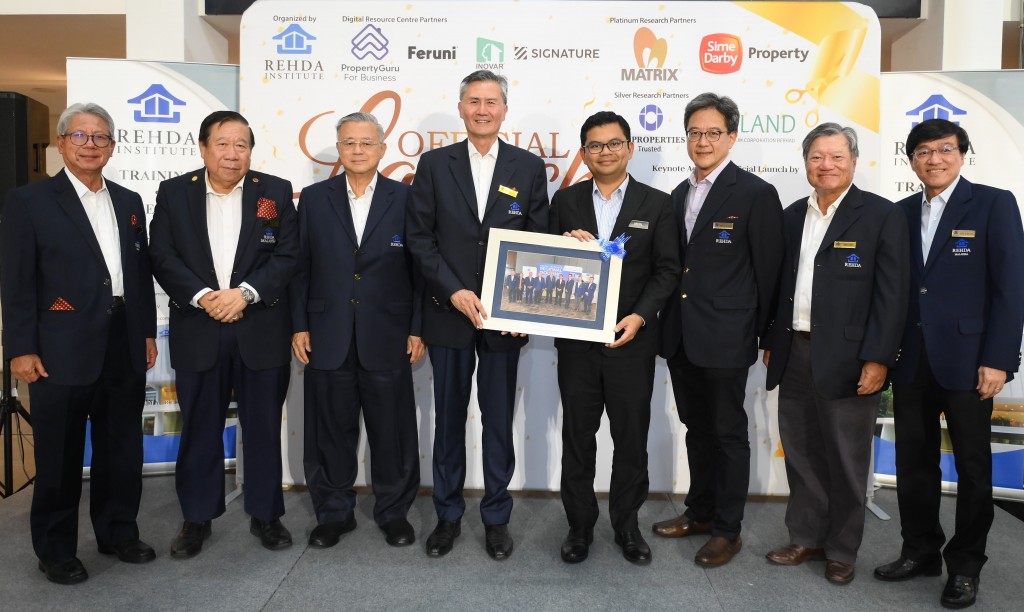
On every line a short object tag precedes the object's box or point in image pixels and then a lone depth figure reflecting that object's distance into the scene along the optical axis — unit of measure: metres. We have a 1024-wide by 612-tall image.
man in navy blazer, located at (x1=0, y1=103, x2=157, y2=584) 2.78
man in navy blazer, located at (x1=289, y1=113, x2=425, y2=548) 3.18
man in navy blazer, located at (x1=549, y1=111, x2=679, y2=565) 2.94
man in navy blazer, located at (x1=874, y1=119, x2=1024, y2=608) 2.69
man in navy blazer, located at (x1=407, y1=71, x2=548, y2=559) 3.05
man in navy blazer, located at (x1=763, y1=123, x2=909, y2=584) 2.80
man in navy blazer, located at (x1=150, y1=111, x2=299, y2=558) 3.02
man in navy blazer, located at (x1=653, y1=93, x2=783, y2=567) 2.99
